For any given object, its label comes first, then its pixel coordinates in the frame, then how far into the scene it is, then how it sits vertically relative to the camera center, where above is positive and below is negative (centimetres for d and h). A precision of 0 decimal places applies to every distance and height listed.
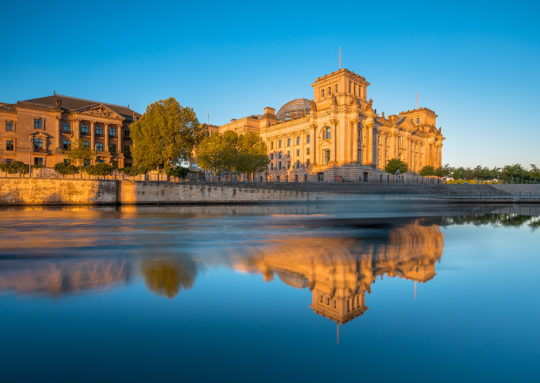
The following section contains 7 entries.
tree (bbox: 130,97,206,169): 4625 +806
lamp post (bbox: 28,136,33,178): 3757 +183
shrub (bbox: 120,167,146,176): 4451 +225
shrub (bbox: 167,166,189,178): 4581 +233
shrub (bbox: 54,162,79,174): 4131 +231
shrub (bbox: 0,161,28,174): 3728 +219
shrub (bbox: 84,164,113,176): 4112 +218
